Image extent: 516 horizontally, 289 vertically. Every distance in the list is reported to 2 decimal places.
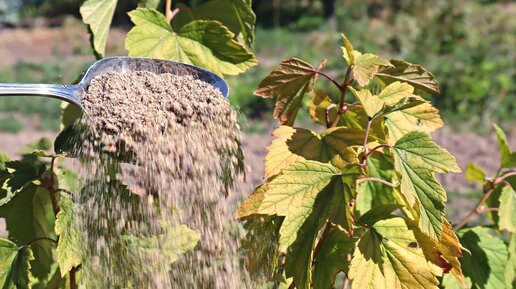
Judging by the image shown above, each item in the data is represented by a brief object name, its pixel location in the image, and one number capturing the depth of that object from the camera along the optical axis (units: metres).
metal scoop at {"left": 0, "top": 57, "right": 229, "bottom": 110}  0.52
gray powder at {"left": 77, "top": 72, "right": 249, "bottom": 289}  0.48
